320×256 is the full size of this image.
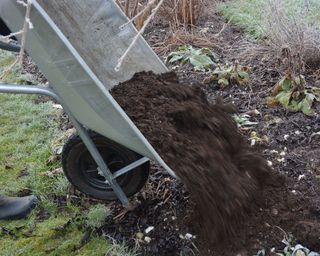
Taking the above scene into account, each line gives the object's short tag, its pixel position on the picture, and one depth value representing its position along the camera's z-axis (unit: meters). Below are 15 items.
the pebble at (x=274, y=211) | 2.60
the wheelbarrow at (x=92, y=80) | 2.17
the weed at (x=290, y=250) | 2.36
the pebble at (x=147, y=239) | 2.67
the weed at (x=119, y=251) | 2.60
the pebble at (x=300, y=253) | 2.35
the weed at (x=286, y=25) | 3.89
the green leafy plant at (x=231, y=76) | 3.95
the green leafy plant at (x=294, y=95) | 3.52
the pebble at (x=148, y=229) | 2.72
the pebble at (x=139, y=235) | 2.70
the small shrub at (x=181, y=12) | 4.97
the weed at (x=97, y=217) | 2.86
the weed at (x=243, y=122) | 3.42
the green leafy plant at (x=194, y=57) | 4.32
